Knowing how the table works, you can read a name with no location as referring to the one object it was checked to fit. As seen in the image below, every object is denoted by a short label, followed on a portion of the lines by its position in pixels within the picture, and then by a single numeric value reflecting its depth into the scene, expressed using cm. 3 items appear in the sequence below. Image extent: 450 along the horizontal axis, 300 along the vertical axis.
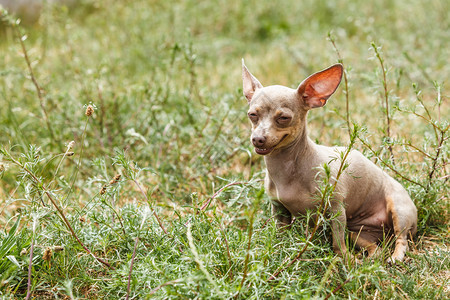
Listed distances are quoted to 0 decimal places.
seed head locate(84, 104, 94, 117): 211
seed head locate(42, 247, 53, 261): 188
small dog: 218
